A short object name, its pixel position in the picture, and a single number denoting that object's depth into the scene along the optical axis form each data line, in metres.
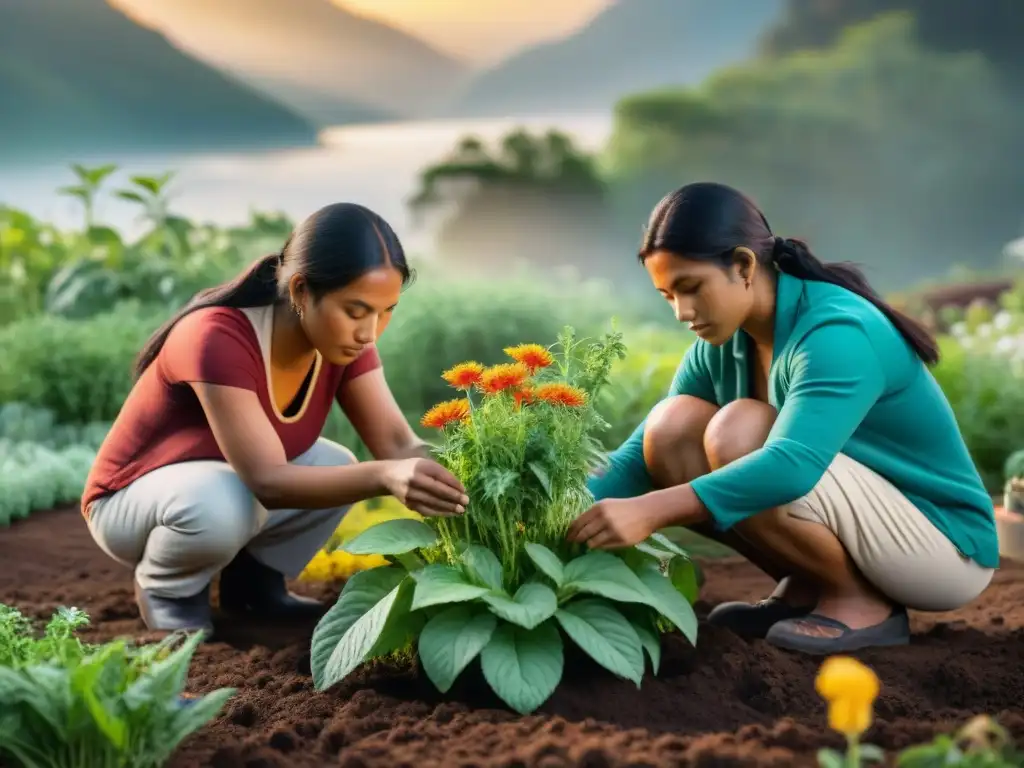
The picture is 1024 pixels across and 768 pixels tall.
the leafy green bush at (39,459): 4.41
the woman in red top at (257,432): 2.65
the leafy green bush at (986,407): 5.16
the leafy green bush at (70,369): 5.46
